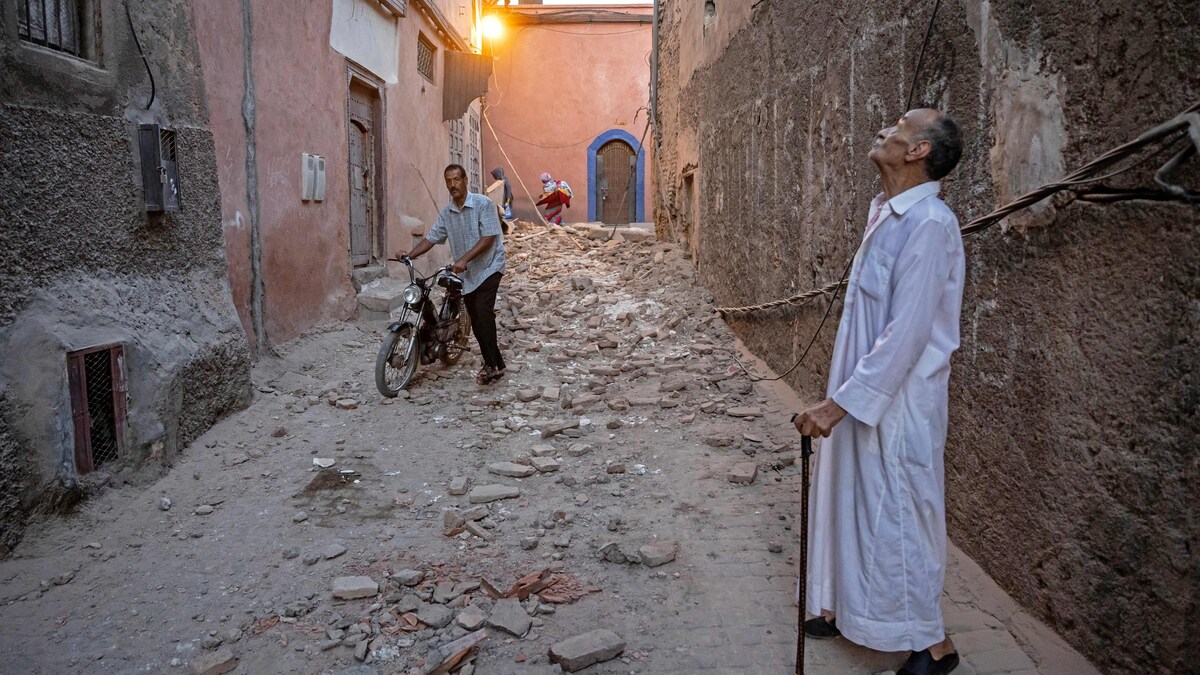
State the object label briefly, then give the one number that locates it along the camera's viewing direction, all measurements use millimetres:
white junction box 7324
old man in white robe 2313
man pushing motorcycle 6223
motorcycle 5879
